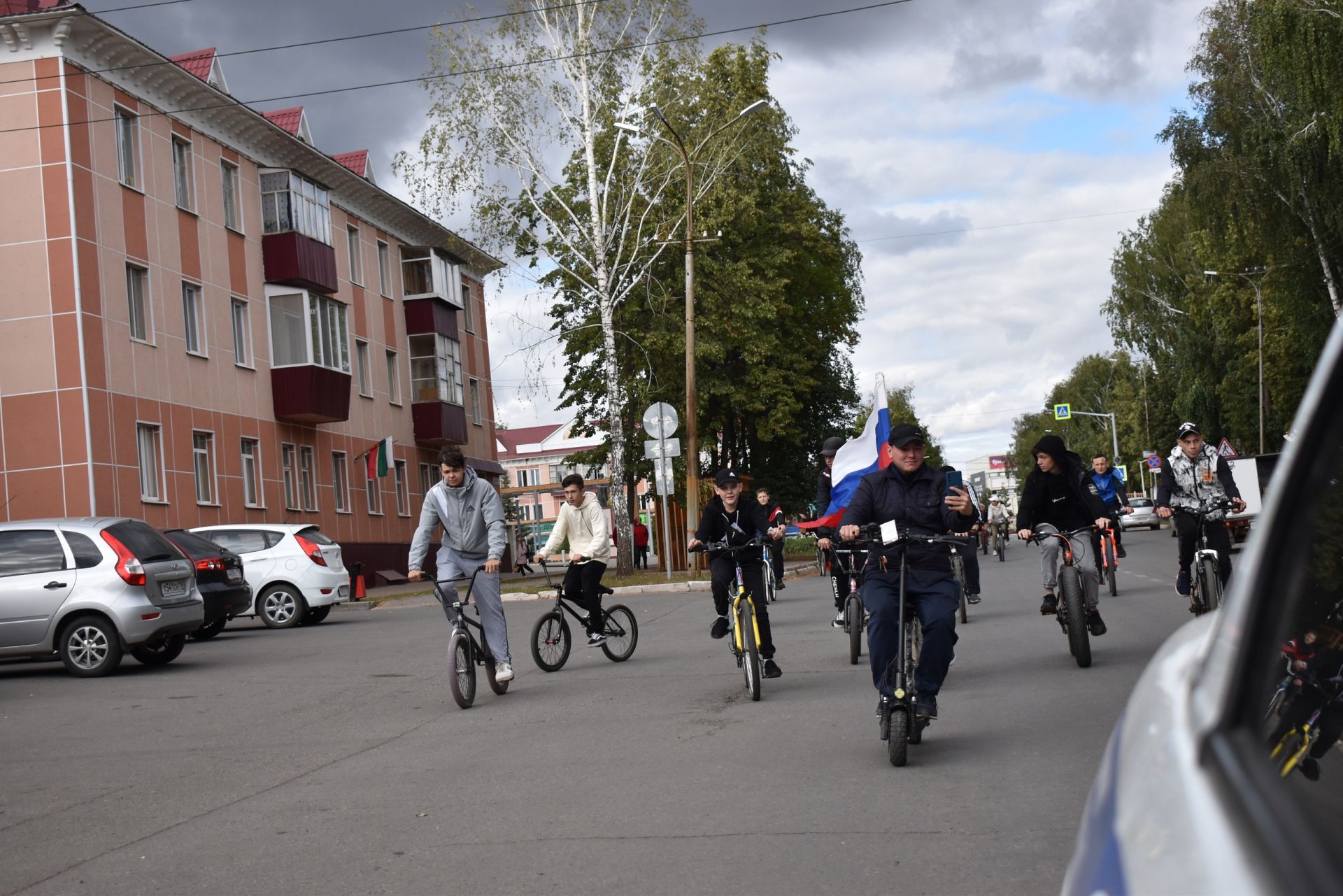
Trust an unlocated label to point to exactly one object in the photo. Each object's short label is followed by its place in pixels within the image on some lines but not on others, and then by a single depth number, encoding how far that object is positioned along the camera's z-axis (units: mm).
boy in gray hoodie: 11719
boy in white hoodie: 13594
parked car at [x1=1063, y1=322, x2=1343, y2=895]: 1360
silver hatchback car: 15133
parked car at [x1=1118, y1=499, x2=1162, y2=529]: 70375
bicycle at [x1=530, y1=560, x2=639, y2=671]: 13594
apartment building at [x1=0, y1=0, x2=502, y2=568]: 27250
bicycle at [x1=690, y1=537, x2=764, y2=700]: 10492
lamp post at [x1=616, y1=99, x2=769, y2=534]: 30406
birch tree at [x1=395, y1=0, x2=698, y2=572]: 34688
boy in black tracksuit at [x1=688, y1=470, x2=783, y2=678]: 11805
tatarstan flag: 39594
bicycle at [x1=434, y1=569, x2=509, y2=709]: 11164
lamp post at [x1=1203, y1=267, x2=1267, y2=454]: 53094
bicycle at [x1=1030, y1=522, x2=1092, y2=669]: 10945
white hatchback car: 22828
